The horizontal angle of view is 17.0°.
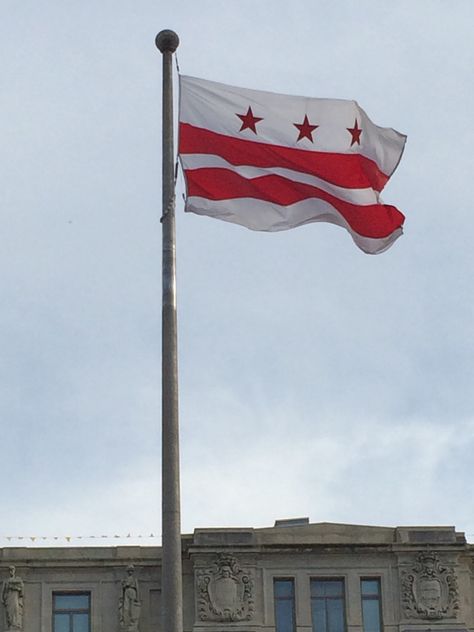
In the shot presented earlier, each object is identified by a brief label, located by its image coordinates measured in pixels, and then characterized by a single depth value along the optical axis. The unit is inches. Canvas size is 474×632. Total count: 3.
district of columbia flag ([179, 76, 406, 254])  1226.0
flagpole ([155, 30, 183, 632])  1063.6
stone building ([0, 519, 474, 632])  2405.3
